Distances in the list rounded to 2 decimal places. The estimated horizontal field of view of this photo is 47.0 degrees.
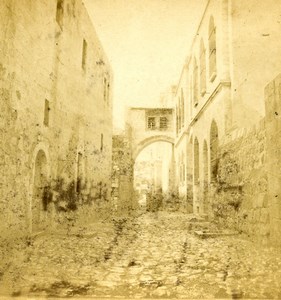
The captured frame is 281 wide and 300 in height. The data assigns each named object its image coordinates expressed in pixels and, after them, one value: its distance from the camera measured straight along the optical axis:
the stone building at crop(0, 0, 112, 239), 5.97
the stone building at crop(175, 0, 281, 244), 6.54
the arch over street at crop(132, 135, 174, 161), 21.88
